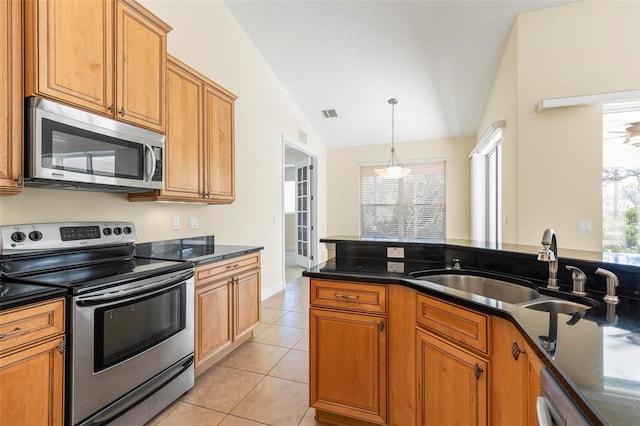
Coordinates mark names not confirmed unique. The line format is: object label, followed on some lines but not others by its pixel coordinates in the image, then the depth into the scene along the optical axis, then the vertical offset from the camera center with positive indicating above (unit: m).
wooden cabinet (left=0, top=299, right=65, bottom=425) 1.16 -0.64
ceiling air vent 5.33 +1.84
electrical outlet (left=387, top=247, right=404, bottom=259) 2.10 -0.29
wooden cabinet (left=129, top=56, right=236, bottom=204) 2.31 +0.64
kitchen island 0.63 -0.37
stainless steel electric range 1.40 -0.56
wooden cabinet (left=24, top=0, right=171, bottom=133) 1.45 +0.90
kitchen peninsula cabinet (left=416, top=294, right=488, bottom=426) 1.19 -0.68
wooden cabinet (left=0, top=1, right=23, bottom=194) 1.35 +0.55
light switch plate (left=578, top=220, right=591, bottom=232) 2.76 -0.13
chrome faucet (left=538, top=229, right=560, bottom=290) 1.31 -0.20
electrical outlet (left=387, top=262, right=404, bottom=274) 1.81 -0.36
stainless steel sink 1.52 -0.43
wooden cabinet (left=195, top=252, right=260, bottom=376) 2.19 -0.79
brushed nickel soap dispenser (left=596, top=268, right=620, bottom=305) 1.16 -0.29
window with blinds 6.21 +0.20
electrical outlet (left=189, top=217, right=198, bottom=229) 2.87 -0.10
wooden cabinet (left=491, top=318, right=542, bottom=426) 0.92 -0.57
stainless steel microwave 1.44 +0.36
